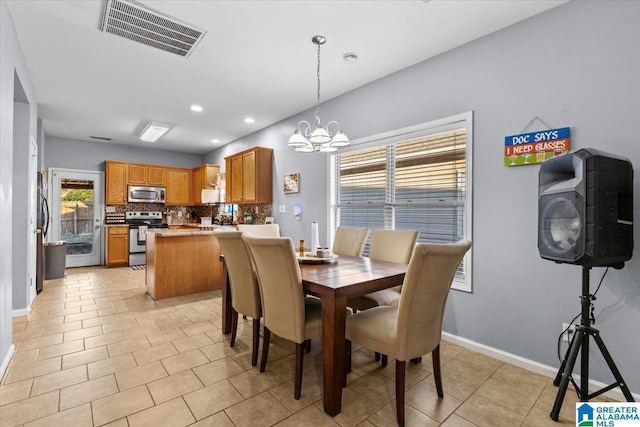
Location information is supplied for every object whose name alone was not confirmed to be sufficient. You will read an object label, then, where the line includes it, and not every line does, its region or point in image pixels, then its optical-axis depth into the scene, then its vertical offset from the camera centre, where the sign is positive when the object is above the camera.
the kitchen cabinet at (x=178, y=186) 7.31 +0.56
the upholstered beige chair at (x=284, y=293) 1.89 -0.54
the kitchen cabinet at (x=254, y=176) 5.12 +0.58
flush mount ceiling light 5.26 +1.40
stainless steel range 6.55 -0.51
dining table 1.78 -0.54
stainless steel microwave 6.75 +0.33
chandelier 2.55 +0.59
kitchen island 4.06 -0.74
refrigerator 4.31 -0.40
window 2.87 +0.30
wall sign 2.21 +0.49
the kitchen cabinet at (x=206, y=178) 6.93 +0.72
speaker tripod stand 1.71 -0.81
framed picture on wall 4.65 +0.42
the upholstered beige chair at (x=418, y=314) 1.64 -0.59
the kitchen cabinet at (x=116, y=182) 6.54 +0.57
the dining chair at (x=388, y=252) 2.65 -0.39
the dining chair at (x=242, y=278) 2.37 -0.55
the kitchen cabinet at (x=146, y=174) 6.80 +0.78
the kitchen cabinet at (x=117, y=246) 6.36 -0.77
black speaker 1.64 +0.00
